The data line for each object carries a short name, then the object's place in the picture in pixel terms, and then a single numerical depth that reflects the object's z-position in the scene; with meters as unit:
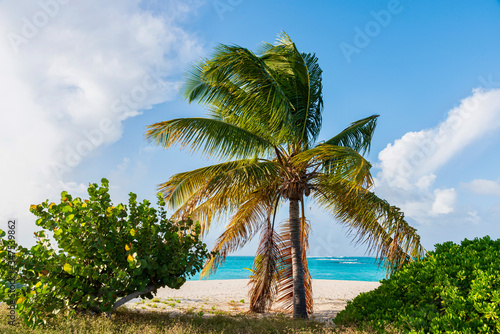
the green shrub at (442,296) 4.09
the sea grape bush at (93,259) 5.88
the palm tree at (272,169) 8.05
